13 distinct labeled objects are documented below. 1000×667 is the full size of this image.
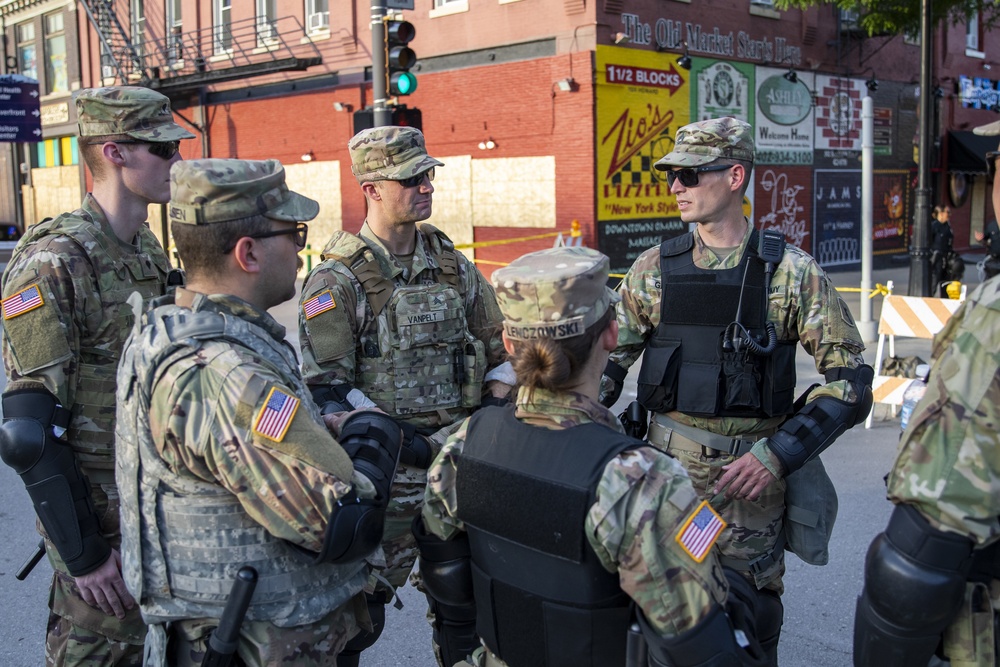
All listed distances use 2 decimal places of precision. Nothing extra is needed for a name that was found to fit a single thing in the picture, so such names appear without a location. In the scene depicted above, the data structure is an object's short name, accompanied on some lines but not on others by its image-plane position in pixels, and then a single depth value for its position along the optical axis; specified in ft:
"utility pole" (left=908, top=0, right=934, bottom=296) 38.60
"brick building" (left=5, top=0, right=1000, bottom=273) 54.60
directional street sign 58.54
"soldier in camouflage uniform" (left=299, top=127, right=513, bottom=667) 11.51
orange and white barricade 25.07
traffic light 28.84
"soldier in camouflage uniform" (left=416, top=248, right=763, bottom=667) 6.62
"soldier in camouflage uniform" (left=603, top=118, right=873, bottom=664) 10.94
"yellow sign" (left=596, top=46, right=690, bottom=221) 53.83
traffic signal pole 28.25
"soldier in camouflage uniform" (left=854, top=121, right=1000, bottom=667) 6.70
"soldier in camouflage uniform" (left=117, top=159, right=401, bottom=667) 7.08
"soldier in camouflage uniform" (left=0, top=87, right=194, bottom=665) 9.32
